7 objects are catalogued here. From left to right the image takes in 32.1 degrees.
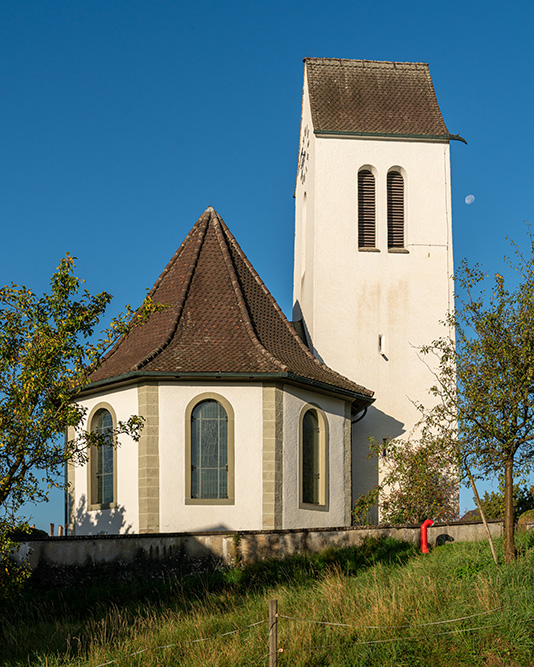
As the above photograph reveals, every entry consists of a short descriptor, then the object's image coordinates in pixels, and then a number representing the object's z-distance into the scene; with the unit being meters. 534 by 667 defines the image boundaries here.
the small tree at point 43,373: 12.77
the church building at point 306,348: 21.19
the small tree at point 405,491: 24.52
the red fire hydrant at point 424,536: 19.74
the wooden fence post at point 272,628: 10.45
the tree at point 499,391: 16.73
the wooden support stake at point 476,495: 16.33
